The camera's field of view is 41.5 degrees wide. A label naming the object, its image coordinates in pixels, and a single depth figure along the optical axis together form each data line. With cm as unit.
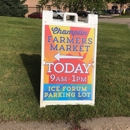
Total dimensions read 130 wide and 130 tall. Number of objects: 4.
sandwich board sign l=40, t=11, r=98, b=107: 250
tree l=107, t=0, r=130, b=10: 3676
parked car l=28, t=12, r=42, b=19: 2855
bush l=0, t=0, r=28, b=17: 1869
